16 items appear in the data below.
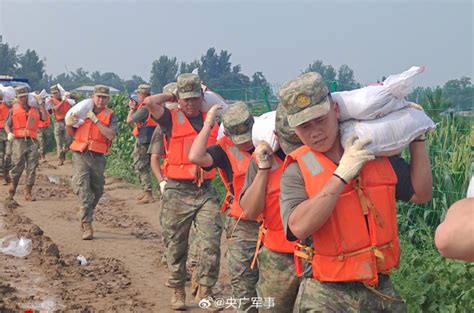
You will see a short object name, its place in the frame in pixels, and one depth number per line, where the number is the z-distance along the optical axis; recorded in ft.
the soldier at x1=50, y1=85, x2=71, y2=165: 67.62
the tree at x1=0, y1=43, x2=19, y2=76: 243.81
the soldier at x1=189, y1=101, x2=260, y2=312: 16.81
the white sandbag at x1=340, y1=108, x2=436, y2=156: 10.99
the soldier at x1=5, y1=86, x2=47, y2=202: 43.70
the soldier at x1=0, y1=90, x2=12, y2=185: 50.55
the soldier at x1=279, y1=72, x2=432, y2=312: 10.62
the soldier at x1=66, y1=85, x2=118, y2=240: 32.27
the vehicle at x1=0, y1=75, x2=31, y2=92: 83.28
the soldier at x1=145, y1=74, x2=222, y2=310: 21.16
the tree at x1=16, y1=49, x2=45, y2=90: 271.94
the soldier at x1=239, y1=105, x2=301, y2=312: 14.11
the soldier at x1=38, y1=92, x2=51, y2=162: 70.85
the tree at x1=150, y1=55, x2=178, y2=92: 275.18
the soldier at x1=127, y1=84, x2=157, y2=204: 44.24
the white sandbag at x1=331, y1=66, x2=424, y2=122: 11.09
